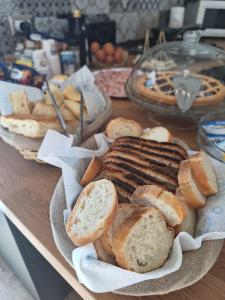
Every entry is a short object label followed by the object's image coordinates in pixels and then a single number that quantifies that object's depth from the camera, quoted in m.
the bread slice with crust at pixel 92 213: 0.41
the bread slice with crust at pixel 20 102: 0.77
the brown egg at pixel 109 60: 1.40
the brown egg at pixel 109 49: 1.42
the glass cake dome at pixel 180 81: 0.80
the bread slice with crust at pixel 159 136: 0.66
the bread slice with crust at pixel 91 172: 0.54
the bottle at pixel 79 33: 1.29
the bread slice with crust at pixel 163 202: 0.43
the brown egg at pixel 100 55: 1.40
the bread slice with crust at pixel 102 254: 0.41
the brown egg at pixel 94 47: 1.44
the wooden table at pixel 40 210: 0.42
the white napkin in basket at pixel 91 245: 0.36
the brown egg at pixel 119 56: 1.41
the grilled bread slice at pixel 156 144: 0.58
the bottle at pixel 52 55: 1.15
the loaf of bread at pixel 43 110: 0.78
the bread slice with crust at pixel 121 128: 0.70
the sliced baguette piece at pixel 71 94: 0.85
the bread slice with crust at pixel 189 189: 0.47
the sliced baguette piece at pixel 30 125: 0.67
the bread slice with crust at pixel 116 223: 0.42
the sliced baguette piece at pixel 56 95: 0.83
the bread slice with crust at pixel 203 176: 0.50
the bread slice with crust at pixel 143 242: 0.39
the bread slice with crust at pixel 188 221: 0.45
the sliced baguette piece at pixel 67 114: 0.78
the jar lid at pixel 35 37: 1.18
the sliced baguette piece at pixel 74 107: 0.80
